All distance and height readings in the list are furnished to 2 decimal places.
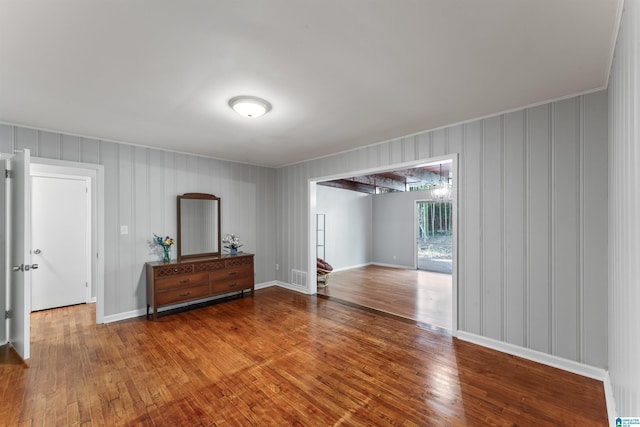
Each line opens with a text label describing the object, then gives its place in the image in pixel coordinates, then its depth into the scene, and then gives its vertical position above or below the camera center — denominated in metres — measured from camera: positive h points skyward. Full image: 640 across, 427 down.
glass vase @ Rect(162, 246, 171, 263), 4.28 -0.64
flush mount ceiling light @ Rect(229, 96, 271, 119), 2.57 +1.03
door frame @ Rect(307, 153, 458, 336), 3.30 -0.02
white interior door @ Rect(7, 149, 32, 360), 2.76 -0.36
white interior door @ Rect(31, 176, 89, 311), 4.28 -0.44
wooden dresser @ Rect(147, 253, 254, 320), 3.96 -1.03
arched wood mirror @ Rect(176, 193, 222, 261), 4.61 -0.21
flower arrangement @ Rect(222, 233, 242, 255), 5.04 -0.53
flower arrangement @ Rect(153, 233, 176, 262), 4.30 -0.46
